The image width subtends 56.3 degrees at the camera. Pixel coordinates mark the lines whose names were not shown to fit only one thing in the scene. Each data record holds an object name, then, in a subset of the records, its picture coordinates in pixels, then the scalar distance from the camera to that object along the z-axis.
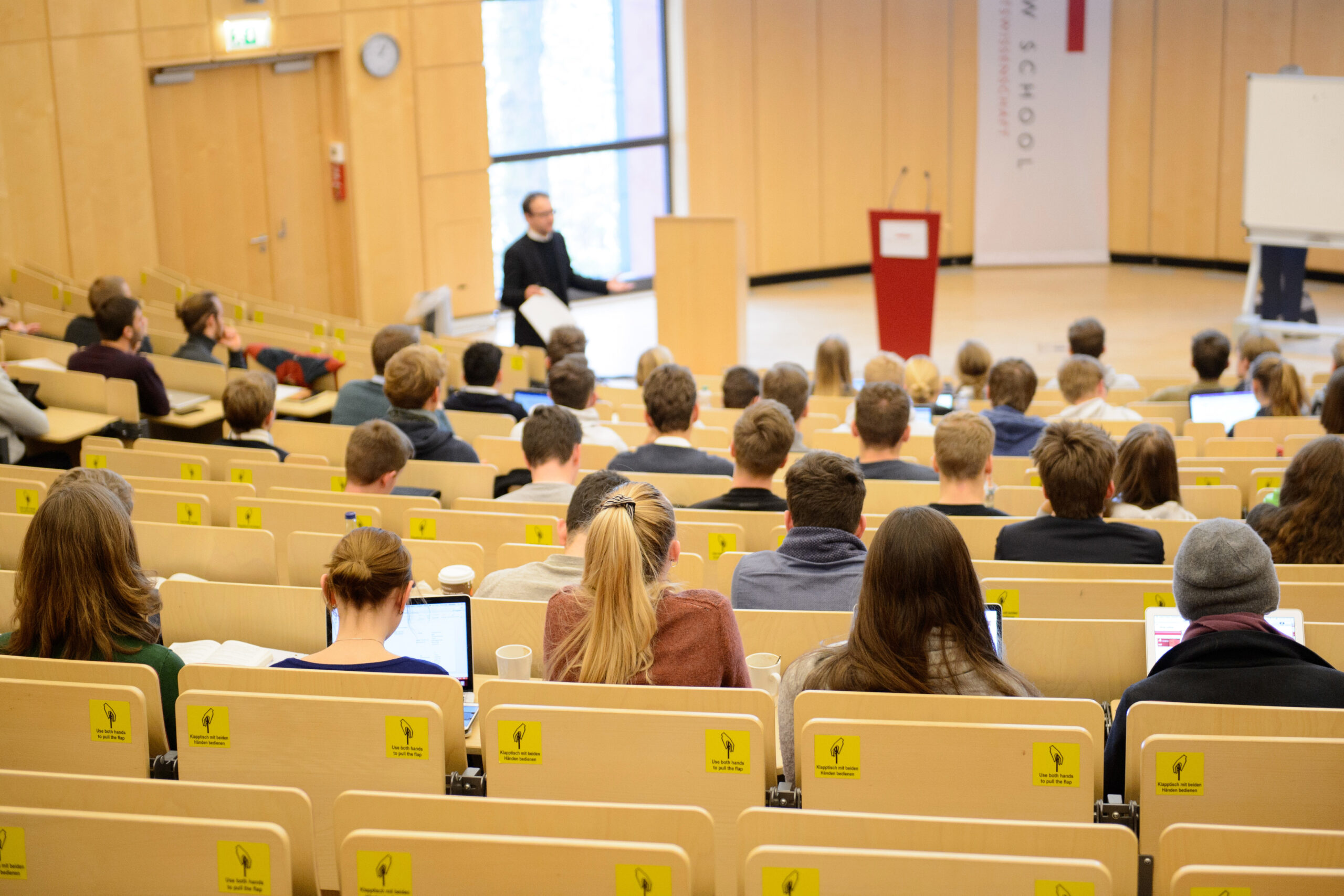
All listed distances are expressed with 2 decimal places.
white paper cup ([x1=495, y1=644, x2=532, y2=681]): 3.02
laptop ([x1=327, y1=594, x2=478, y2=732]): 3.24
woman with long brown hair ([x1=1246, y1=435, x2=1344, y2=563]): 3.77
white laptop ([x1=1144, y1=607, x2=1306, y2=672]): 3.10
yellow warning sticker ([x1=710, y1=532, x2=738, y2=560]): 4.04
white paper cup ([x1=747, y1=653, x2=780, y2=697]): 2.98
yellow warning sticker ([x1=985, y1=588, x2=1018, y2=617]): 3.48
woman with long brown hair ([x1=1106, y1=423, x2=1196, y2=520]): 4.31
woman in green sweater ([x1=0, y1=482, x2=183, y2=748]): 2.87
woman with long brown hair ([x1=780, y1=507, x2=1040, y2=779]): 2.64
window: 12.58
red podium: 10.10
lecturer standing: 9.12
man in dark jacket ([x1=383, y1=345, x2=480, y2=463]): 5.32
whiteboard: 10.74
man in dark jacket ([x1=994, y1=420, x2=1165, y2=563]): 3.90
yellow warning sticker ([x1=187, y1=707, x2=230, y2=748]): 2.59
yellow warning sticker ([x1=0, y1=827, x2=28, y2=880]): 2.18
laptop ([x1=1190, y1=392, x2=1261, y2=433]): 6.66
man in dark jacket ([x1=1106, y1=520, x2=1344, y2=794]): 2.66
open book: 3.21
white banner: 14.07
